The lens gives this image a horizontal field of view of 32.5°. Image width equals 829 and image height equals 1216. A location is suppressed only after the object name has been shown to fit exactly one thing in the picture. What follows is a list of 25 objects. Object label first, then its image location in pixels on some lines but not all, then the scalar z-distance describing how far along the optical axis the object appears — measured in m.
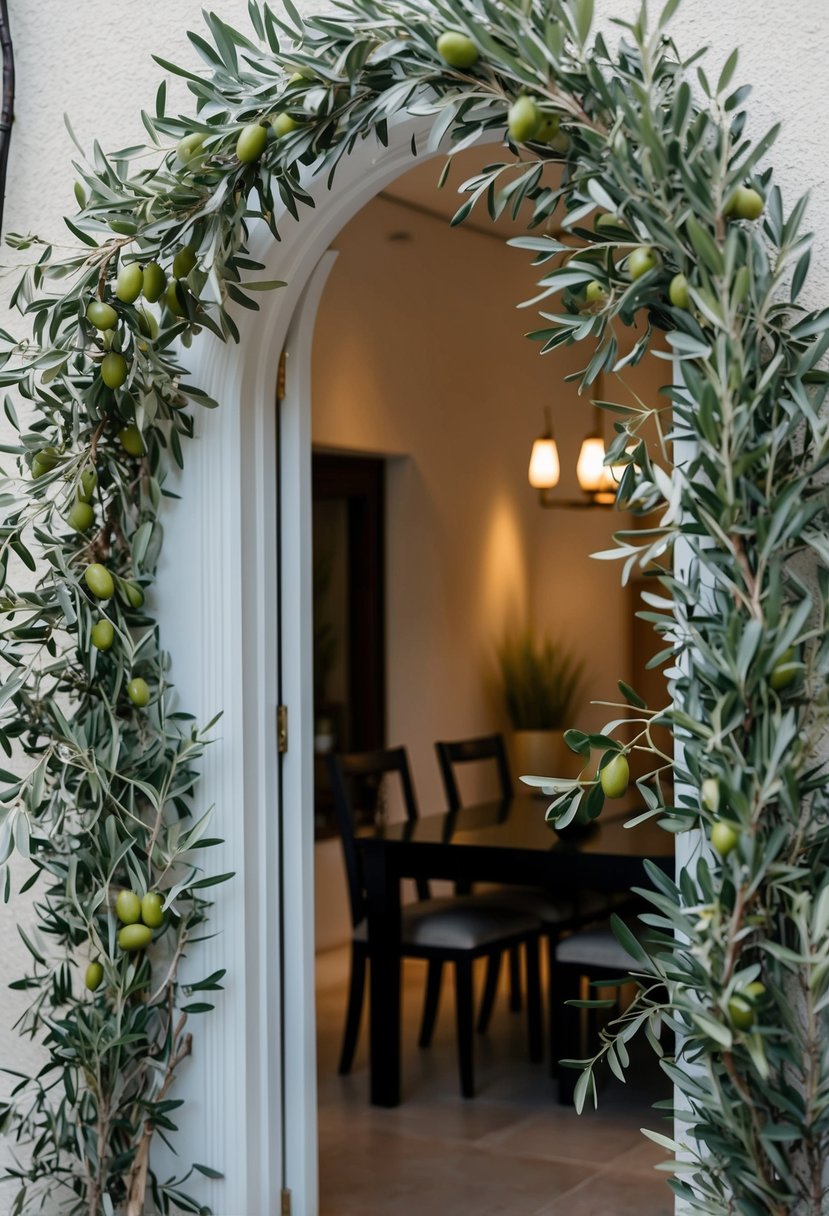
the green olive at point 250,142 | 2.46
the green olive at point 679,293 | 2.07
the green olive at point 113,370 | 2.78
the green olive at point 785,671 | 2.01
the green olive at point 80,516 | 2.86
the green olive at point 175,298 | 2.73
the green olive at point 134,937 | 2.78
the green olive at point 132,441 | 2.93
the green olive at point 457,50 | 2.18
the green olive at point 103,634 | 2.86
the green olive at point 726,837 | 1.98
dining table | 4.16
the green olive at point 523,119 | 2.10
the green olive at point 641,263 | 2.09
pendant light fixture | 5.84
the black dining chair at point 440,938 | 4.43
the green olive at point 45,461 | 2.88
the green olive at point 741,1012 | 1.98
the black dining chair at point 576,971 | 4.25
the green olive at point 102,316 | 2.65
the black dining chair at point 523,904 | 4.80
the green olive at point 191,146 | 2.54
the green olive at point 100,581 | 2.85
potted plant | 7.51
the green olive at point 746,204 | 2.04
